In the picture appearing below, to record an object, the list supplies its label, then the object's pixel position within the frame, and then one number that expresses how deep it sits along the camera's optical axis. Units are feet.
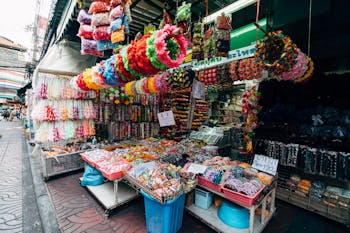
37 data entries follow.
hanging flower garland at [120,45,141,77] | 7.99
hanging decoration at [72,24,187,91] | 6.08
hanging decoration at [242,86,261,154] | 13.19
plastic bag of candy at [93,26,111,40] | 9.69
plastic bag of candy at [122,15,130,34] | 8.63
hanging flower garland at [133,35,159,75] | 6.99
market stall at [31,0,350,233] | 8.26
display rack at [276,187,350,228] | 9.55
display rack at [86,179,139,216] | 10.46
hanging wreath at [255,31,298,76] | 8.26
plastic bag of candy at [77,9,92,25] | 11.34
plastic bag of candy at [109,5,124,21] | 8.59
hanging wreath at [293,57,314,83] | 9.98
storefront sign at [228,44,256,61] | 12.23
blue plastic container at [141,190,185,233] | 7.73
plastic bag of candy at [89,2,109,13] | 9.62
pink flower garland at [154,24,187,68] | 5.95
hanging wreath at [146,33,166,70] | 6.42
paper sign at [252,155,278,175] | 9.61
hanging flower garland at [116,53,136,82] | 8.63
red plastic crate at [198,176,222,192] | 8.71
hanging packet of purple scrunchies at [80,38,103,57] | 12.00
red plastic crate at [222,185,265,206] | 7.34
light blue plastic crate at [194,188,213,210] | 10.02
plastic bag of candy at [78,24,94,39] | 11.53
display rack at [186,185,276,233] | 7.95
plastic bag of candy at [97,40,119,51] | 10.16
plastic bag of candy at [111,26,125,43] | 8.41
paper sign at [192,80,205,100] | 13.08
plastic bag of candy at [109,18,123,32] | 8.43
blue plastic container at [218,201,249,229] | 8.44
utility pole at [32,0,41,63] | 47.84
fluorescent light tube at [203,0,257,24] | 10.82
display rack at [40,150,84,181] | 14.39
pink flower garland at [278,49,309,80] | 8.86
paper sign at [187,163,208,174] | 9.55
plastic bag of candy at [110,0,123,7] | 8.73
